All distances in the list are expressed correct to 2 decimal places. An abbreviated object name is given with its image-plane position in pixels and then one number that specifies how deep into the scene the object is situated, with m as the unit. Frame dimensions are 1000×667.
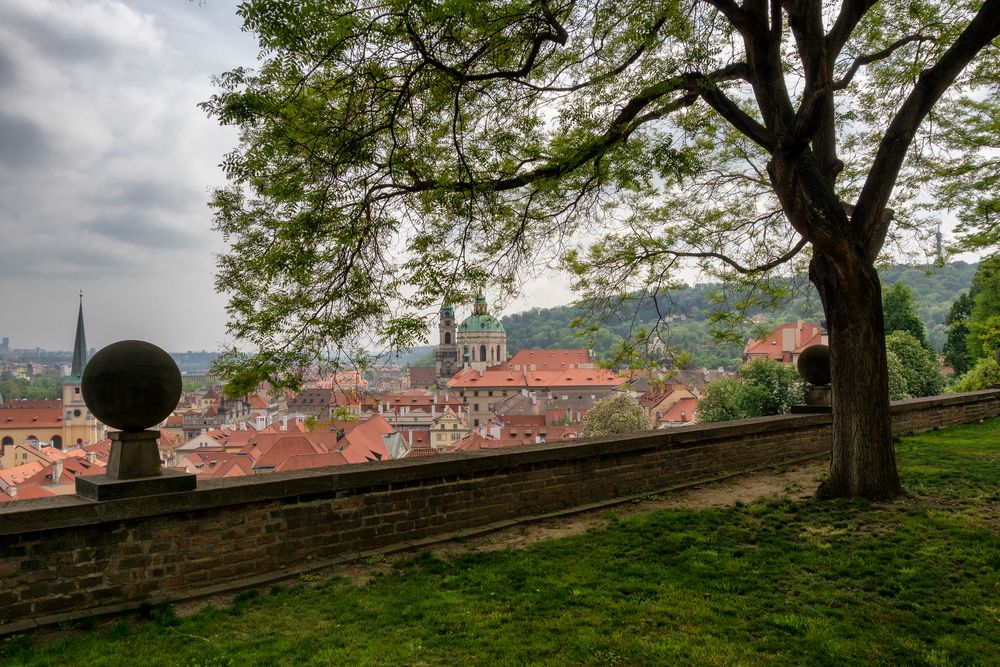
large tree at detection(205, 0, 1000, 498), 5.73
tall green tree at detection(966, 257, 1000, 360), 29.32
